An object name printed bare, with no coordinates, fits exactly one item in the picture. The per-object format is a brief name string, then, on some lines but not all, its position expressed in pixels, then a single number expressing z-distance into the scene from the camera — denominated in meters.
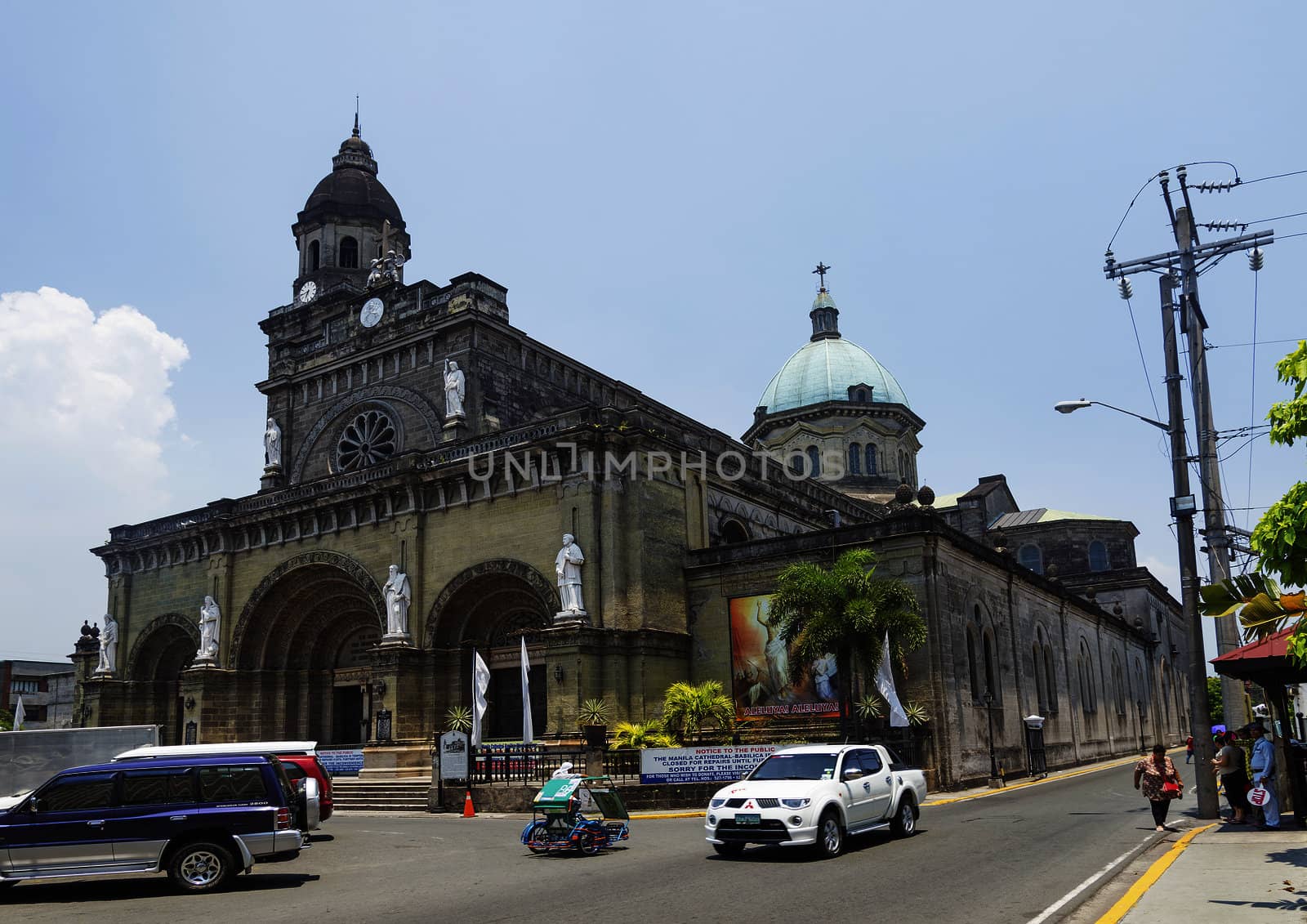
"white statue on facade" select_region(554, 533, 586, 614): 32.56
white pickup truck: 14.86
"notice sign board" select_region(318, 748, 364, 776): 34.16
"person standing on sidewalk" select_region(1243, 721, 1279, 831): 16.00
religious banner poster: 31.95
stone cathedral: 33.00
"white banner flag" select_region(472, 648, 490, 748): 30.66
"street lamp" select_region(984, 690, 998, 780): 31.83
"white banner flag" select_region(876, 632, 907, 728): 27.98
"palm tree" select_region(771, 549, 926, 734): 27.58
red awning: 16.38
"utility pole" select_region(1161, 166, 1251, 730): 23.45
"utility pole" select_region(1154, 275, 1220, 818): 18.36
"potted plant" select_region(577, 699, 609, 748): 31.36
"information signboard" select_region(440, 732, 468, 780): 26.03
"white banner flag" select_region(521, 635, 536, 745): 29.95
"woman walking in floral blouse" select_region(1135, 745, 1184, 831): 17.20
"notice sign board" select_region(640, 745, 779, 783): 25.19
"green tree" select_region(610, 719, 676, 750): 27.77
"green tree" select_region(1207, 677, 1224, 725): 95.56
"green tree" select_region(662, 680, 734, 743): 29.53
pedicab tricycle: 16.50
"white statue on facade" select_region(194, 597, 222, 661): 41.78
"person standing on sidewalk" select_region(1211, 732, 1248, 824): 17.14
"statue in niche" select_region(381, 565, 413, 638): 36.41
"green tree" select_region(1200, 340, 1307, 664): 10.37
